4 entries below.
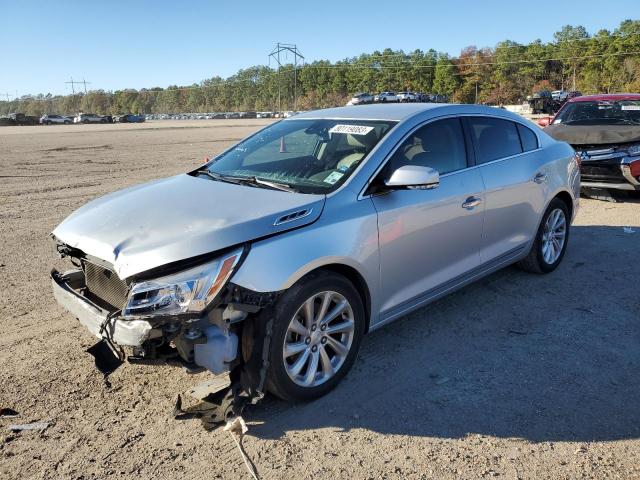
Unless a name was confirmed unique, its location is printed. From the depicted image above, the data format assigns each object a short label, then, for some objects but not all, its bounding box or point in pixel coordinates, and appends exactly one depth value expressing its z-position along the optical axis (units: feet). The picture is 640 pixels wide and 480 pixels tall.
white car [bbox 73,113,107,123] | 273.13
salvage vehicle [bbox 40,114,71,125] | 254.68
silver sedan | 9.61
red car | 28.84
